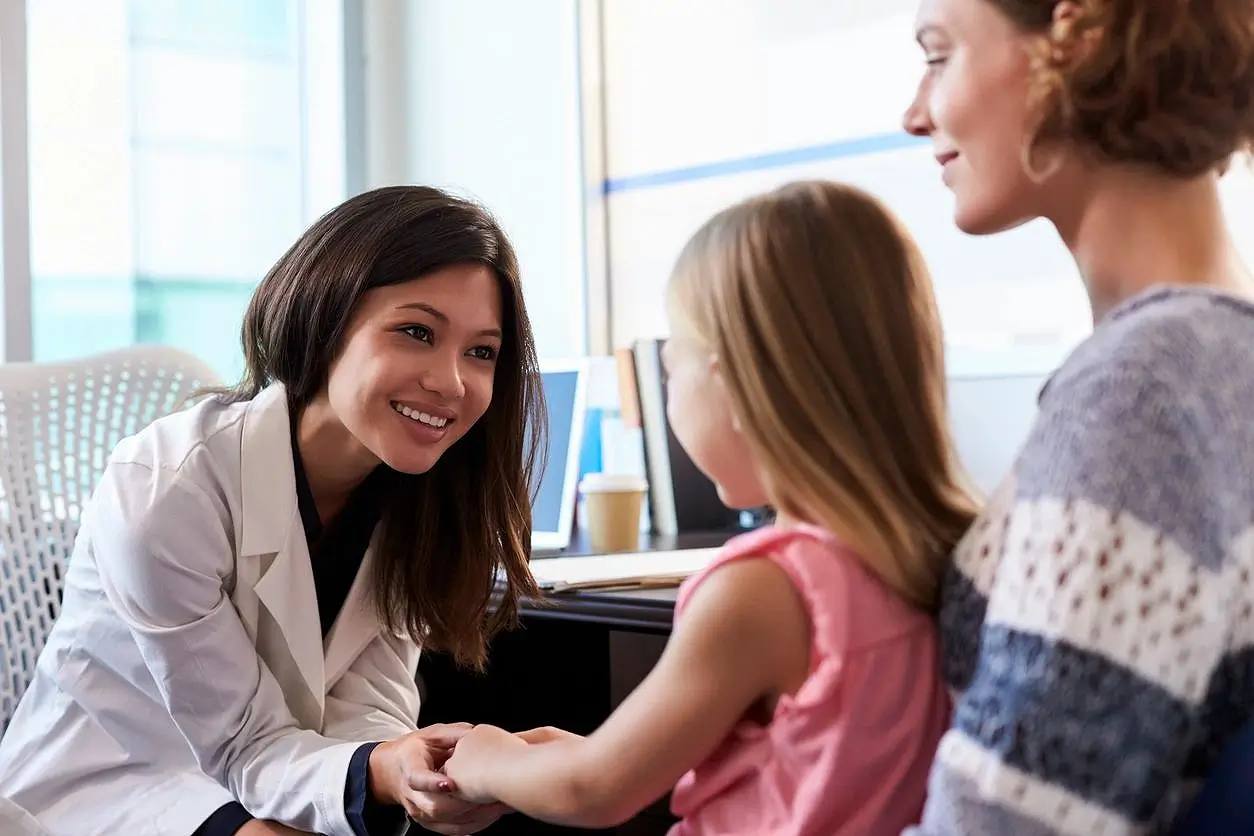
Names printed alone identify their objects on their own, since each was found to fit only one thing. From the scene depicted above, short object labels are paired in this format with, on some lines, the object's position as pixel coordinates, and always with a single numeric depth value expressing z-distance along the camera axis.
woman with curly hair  0.70
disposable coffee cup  2.05
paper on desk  1.56
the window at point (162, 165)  2.66
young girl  0.83
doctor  1.38
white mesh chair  1.73
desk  1.59
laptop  2.20
